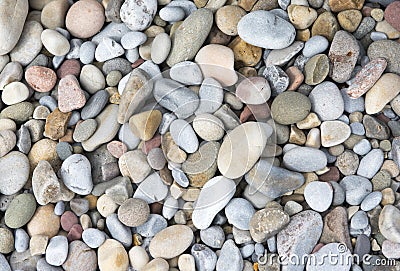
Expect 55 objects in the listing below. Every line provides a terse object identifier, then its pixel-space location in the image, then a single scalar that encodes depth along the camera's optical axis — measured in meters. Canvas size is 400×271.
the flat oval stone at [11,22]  0.48
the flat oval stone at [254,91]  0.46
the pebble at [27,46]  0.50
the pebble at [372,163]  0.46
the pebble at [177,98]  0.47
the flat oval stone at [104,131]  0.47
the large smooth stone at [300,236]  0.44
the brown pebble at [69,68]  0.49
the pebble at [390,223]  0.43
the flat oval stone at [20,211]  0.45
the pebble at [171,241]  0.45
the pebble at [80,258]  0.45
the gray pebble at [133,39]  0.49
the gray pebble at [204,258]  0.44
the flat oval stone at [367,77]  0.46
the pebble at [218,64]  0.47
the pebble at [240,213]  0.45
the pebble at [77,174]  0.46
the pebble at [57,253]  0.45
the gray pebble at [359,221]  0.44
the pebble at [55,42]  0.49
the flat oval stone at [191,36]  0.48
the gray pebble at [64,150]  0.47
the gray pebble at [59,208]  0.46
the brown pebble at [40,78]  0.49
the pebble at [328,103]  0.46
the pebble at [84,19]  0.50
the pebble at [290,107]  0.46
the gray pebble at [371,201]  0.44
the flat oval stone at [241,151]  0.45
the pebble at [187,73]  0.47
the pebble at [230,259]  0.44
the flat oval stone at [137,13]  0.49
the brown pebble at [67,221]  0.46
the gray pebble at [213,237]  0.45
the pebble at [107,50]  0.49
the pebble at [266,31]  0.47
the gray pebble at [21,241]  0.45
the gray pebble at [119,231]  0.45
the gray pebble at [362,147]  0.46
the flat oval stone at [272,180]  0.45
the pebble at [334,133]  0.46
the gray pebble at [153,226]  0.46
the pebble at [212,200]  0.45
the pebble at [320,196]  0.44
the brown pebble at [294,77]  0.47
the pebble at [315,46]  0.47
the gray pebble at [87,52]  0.49
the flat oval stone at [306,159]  0.45
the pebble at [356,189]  0.45
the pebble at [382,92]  0.46
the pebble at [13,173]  0.46
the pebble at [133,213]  0.45
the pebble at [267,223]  0.43
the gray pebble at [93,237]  0.45
